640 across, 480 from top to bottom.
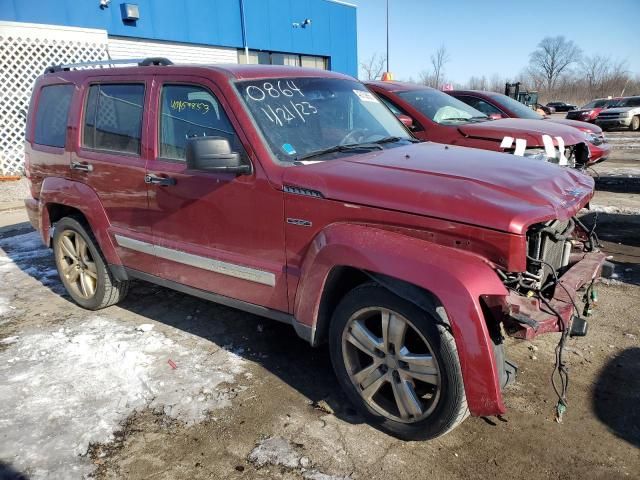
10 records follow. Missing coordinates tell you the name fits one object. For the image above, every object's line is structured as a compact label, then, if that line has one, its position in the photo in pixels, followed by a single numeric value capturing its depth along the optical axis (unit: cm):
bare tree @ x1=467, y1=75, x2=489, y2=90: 8470
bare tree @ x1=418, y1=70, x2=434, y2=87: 6086
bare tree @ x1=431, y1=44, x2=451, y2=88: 5962
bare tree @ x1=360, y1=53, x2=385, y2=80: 4564
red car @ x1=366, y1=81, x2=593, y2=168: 643
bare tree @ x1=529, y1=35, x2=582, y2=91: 8550
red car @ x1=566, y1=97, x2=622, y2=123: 2264
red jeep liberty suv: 236
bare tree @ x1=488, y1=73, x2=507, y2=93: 8672
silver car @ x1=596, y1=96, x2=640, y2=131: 2091
